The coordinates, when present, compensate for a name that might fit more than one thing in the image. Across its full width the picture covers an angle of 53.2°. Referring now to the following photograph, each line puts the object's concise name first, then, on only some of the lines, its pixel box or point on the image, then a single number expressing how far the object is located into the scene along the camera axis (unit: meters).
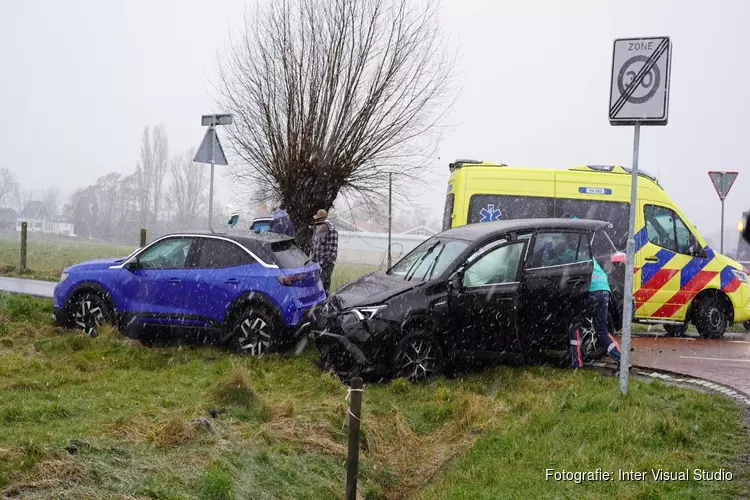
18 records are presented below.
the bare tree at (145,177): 91.00
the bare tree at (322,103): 14.16
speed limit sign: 6.59
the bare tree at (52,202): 122.06
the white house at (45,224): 111.50
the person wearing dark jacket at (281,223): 12.91
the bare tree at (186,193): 90.31
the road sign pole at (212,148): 12.16
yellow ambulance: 12.33
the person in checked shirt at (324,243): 12.16
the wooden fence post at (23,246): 18.88
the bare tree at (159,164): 90.69
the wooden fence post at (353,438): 4.90
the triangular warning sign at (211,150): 12.20
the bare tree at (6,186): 108.58
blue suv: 9.77
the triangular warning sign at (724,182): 17.09
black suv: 8.40
